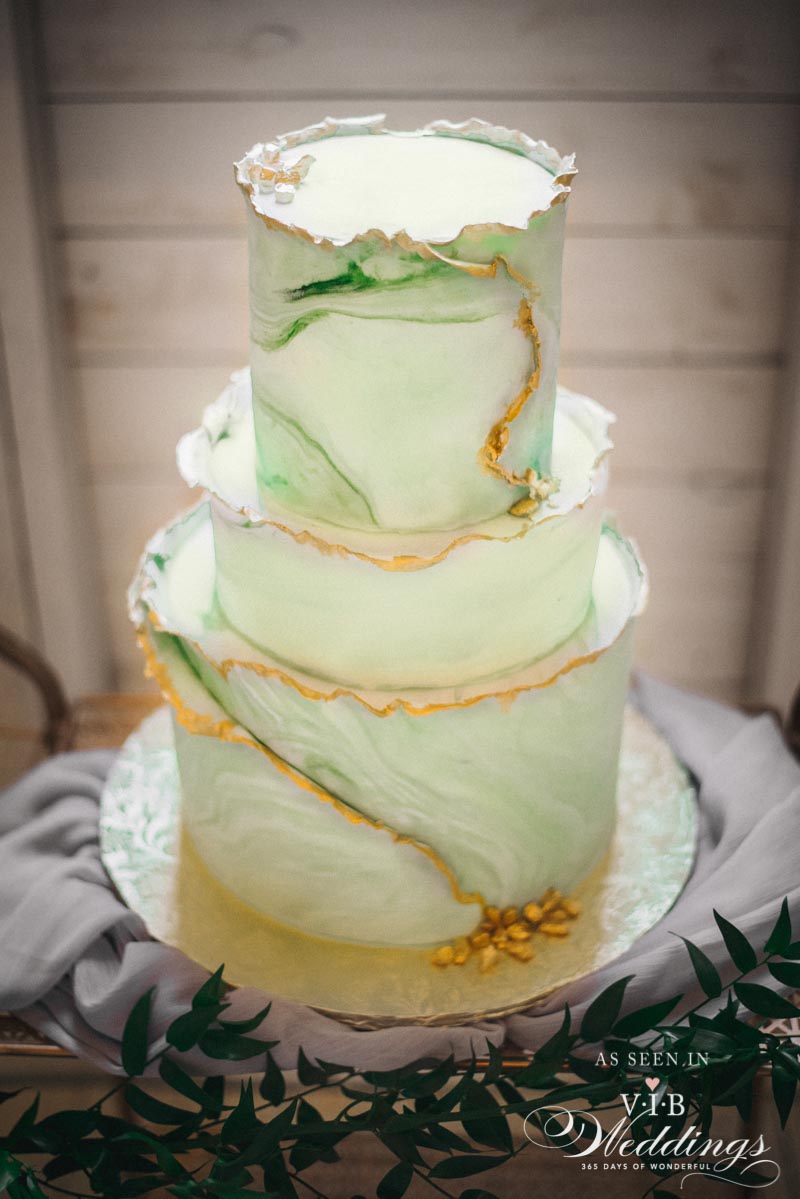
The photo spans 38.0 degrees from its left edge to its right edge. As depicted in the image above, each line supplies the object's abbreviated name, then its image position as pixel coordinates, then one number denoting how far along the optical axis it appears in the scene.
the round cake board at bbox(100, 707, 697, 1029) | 1.12
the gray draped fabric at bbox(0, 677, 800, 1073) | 1.10
